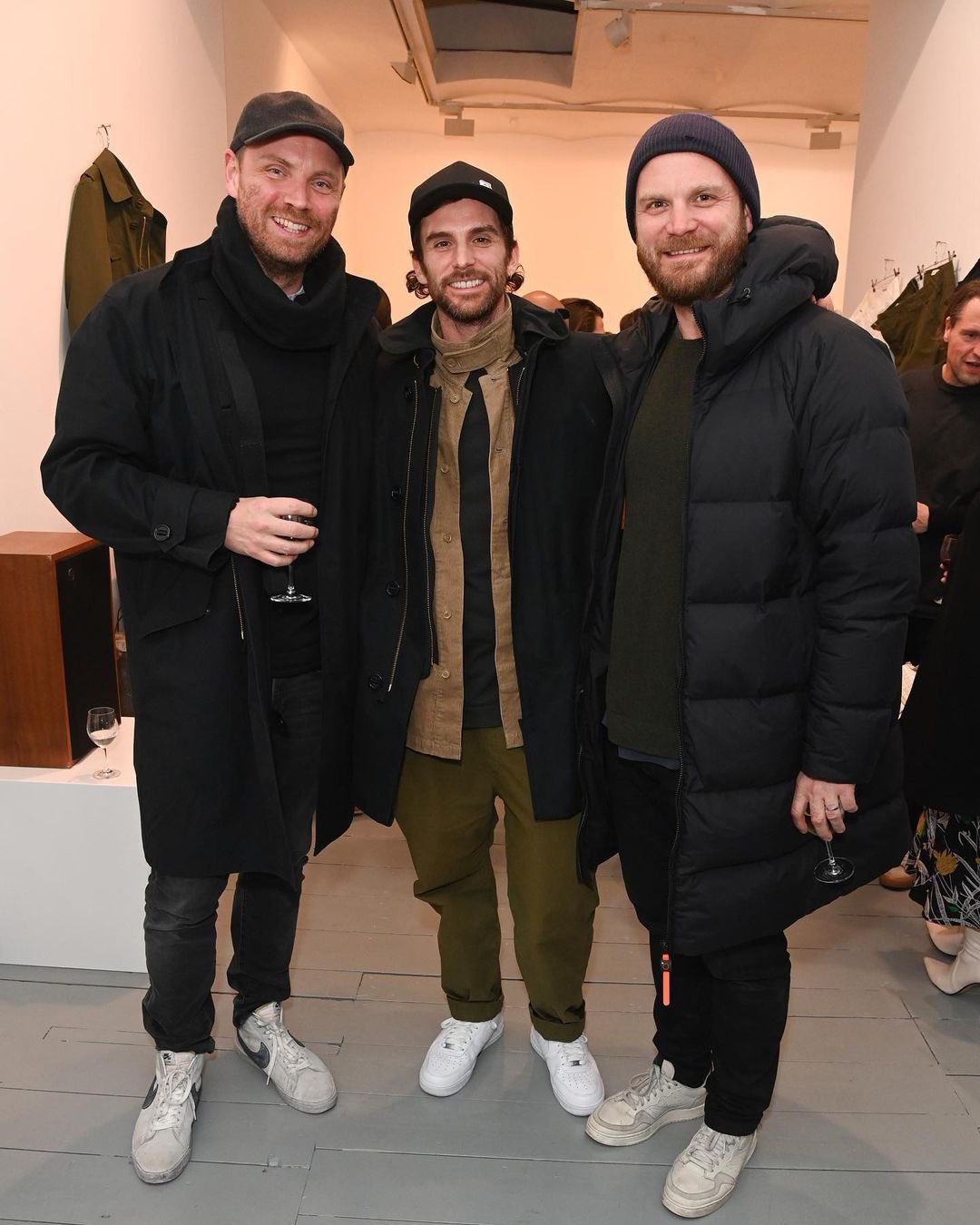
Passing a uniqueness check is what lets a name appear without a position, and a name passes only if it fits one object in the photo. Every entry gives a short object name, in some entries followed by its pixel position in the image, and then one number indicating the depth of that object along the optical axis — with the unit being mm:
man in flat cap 1850
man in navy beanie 1625
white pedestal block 2637
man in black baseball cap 1988
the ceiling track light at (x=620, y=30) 6074
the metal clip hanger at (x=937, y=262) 4105
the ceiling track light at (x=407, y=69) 7133
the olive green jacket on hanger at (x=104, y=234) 3561
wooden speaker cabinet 2586
